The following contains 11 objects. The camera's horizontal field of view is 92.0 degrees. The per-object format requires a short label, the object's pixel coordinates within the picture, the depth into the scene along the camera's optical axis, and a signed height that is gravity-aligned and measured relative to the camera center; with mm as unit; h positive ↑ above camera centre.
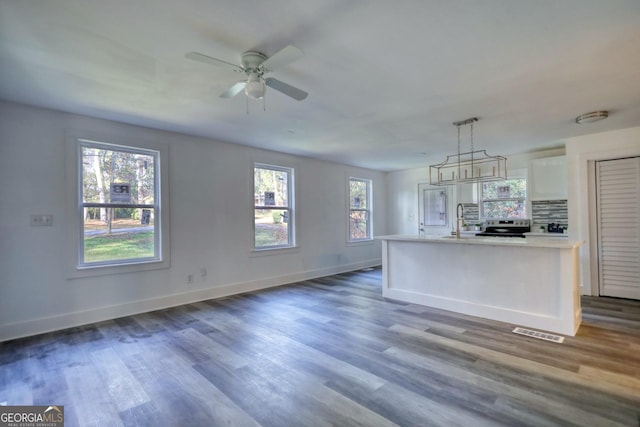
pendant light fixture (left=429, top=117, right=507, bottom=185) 5957 +960
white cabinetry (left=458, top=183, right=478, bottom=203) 6234 +411
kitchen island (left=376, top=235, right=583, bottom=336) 3148 -773
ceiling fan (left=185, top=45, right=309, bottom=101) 1981 +1030
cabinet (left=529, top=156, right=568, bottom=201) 5031 +552
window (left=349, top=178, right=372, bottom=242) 7102 +136
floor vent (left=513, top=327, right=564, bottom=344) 2961 -1225
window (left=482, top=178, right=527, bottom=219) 5695 +259
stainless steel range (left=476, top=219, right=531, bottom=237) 5484 -273
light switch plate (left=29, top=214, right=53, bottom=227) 3285 +3
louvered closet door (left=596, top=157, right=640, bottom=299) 4227 -222
